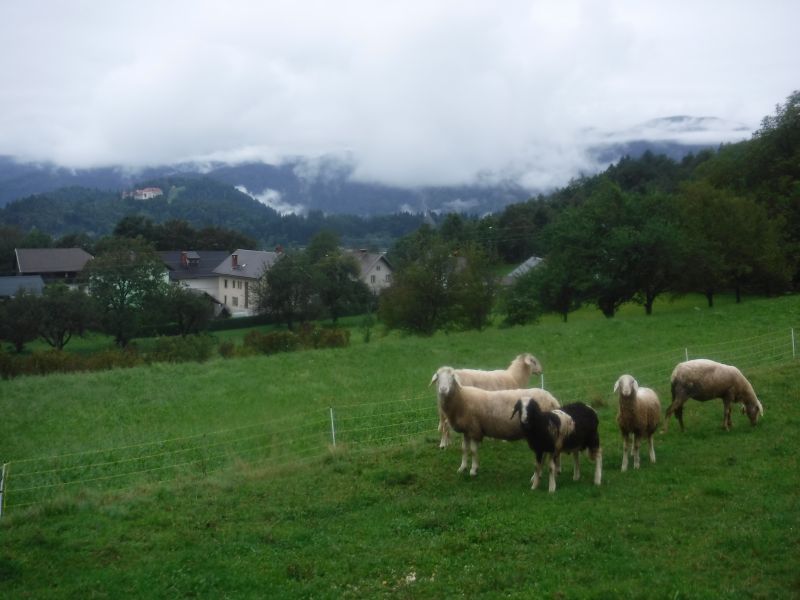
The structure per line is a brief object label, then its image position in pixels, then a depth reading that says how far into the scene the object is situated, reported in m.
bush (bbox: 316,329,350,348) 37.53
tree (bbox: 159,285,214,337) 58.00
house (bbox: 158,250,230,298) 90.88
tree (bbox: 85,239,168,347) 54.72
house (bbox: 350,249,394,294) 91.61
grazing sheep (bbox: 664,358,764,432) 14.83
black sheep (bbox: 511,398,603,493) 11.38
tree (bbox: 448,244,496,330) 49.09
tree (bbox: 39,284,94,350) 50.56
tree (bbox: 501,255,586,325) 49.41
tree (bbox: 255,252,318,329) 61.03
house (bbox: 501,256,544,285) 78.06
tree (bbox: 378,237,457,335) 48.81
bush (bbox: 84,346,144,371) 33.47
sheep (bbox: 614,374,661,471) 12.41
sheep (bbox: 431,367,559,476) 12.81
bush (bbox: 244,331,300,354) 37.06
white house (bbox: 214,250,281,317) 82.16
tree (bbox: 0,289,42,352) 49.59
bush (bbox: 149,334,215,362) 37.31
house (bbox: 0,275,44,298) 64.75
